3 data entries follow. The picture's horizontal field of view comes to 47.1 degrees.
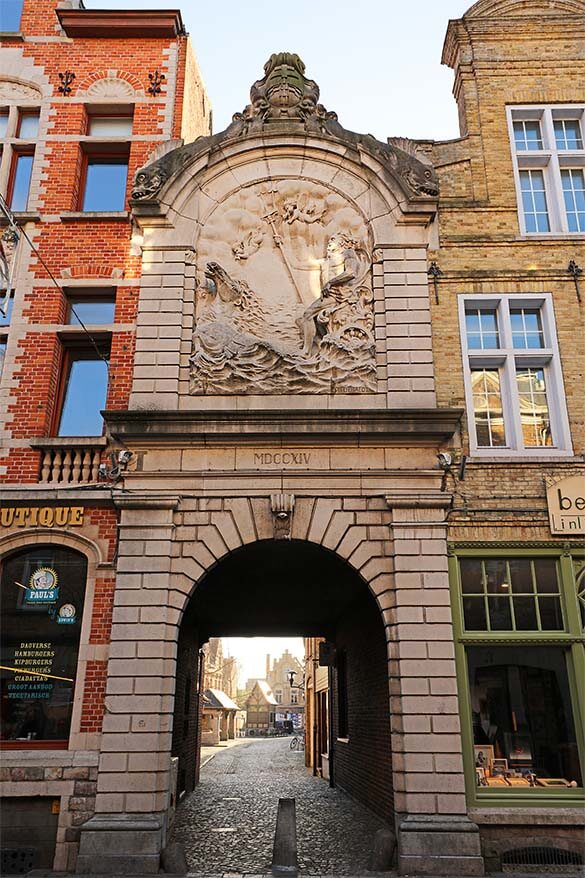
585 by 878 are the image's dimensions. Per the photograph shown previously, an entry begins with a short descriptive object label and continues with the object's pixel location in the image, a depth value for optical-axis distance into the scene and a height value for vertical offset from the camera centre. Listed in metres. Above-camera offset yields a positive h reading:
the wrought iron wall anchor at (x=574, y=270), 11.25 +6.63
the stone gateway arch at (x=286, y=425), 8.95 +3.77
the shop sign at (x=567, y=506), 9.96 +2.61
